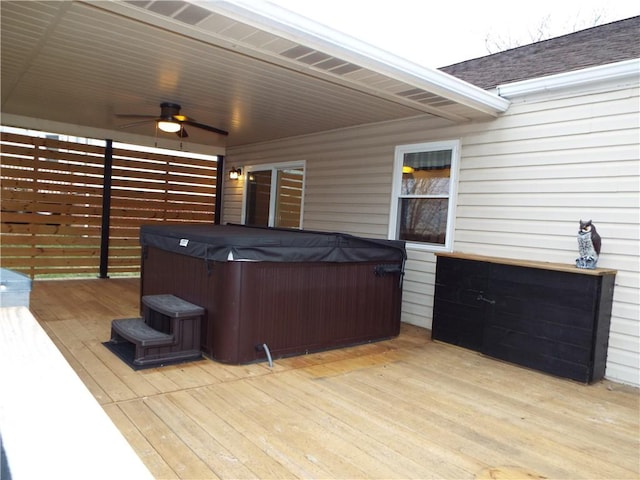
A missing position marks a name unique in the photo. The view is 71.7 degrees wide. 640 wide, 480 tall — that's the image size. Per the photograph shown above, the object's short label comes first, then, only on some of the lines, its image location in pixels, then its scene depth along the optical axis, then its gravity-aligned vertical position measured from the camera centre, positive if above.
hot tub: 3.47 -0.60
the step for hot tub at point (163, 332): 3.33 -0.97
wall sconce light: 8.34 +0.79
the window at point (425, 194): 4.83 +0.39
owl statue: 3.50 -0.05
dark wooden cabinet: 3.41 -0.65
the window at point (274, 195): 7.27 +0.39
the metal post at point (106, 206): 7.43 +0.00
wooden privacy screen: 6.66 +0.07
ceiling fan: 5.19 +1.07
